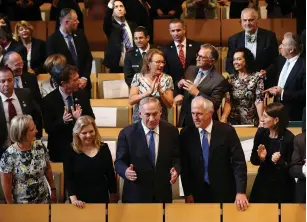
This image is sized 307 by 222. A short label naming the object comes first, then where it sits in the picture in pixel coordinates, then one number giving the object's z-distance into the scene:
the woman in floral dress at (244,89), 14.15
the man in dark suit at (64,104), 12.76
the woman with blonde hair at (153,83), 13.05
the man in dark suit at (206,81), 13.43
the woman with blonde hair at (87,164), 11.53
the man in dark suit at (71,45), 15.99
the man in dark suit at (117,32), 17.20
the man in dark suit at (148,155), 11.51
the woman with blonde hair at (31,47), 17.09
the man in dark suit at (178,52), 15.43
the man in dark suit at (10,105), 12.64
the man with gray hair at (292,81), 14.20
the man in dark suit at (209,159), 11.41
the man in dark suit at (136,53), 15.21
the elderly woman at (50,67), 14.02
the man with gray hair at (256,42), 15.83
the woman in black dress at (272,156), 11.71
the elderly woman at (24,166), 11.45
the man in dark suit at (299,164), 11.22
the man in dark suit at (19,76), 13.68
